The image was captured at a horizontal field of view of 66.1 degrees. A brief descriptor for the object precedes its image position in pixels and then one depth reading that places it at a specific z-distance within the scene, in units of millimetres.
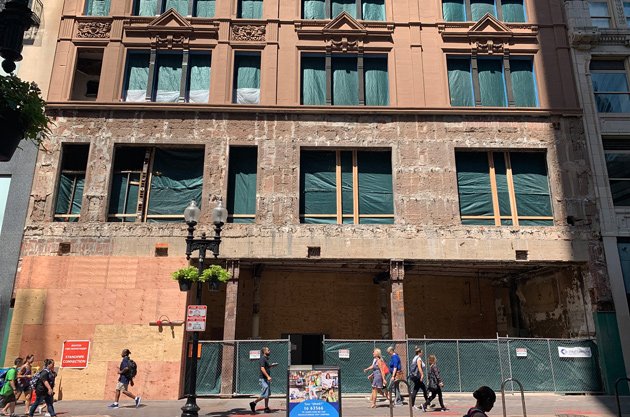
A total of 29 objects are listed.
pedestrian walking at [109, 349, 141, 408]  14844
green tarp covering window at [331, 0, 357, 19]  22531
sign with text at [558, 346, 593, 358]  17500
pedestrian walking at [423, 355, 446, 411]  13977
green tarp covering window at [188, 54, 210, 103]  20983
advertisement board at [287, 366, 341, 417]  9219
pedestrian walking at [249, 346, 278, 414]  13586
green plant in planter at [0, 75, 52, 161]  4781
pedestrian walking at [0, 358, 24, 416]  12992
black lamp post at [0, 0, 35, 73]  4676
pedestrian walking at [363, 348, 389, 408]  14406
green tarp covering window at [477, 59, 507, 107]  21422
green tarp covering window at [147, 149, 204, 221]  19766
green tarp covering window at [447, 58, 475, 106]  21250
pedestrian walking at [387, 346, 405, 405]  14844
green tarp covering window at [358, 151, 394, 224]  19891
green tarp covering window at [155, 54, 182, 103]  20984
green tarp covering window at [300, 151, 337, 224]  19817
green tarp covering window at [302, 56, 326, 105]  21219
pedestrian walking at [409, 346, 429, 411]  14203
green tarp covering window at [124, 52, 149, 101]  20953
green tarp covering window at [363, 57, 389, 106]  21234
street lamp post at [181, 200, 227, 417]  11742
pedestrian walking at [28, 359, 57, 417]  12625
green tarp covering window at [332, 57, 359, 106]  21250
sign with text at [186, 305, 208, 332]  12164
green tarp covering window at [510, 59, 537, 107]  21359
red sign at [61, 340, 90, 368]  17188
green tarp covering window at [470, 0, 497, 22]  22656
